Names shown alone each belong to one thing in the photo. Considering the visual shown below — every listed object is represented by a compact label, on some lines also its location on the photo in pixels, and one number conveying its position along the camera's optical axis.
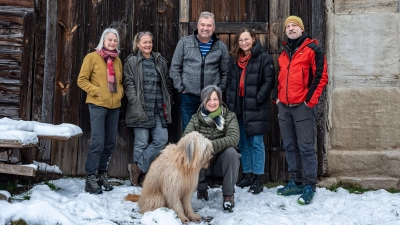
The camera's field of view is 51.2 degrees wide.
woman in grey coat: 5.21
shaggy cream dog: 3.88
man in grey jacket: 5.13
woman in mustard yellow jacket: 4.89
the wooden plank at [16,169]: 4.27
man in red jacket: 4.55
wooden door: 5.66
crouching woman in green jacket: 4.28
